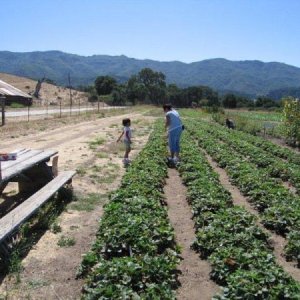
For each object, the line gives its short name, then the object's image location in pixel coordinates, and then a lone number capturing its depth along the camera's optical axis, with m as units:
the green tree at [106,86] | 110.76
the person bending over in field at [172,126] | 14.15
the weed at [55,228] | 7.56
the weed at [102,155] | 16.21
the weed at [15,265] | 5.74
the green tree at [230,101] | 117.31
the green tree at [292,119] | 24.75
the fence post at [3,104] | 27.02
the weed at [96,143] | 19.02
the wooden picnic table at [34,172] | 9.51
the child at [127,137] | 14.06
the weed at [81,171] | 12.51
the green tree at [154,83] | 120.06
